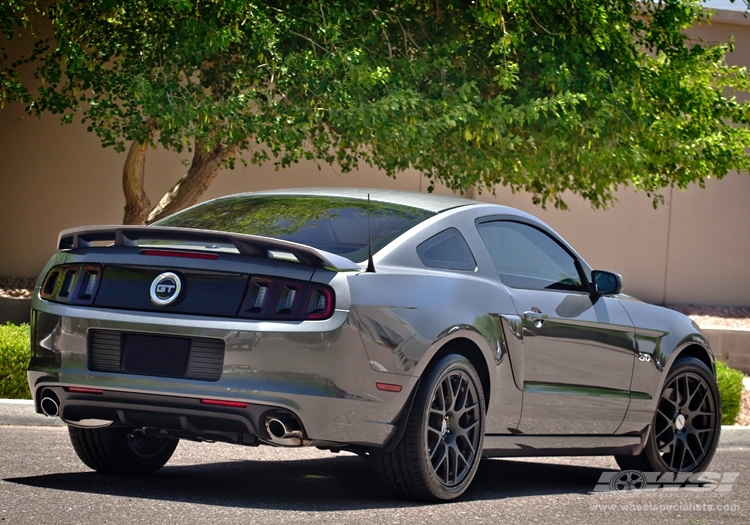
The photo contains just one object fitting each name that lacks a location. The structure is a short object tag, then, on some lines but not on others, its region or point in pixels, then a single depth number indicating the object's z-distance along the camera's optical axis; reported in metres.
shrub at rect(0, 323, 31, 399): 16.21
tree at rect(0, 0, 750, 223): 19.12
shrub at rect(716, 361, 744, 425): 20.30
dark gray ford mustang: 9.53
